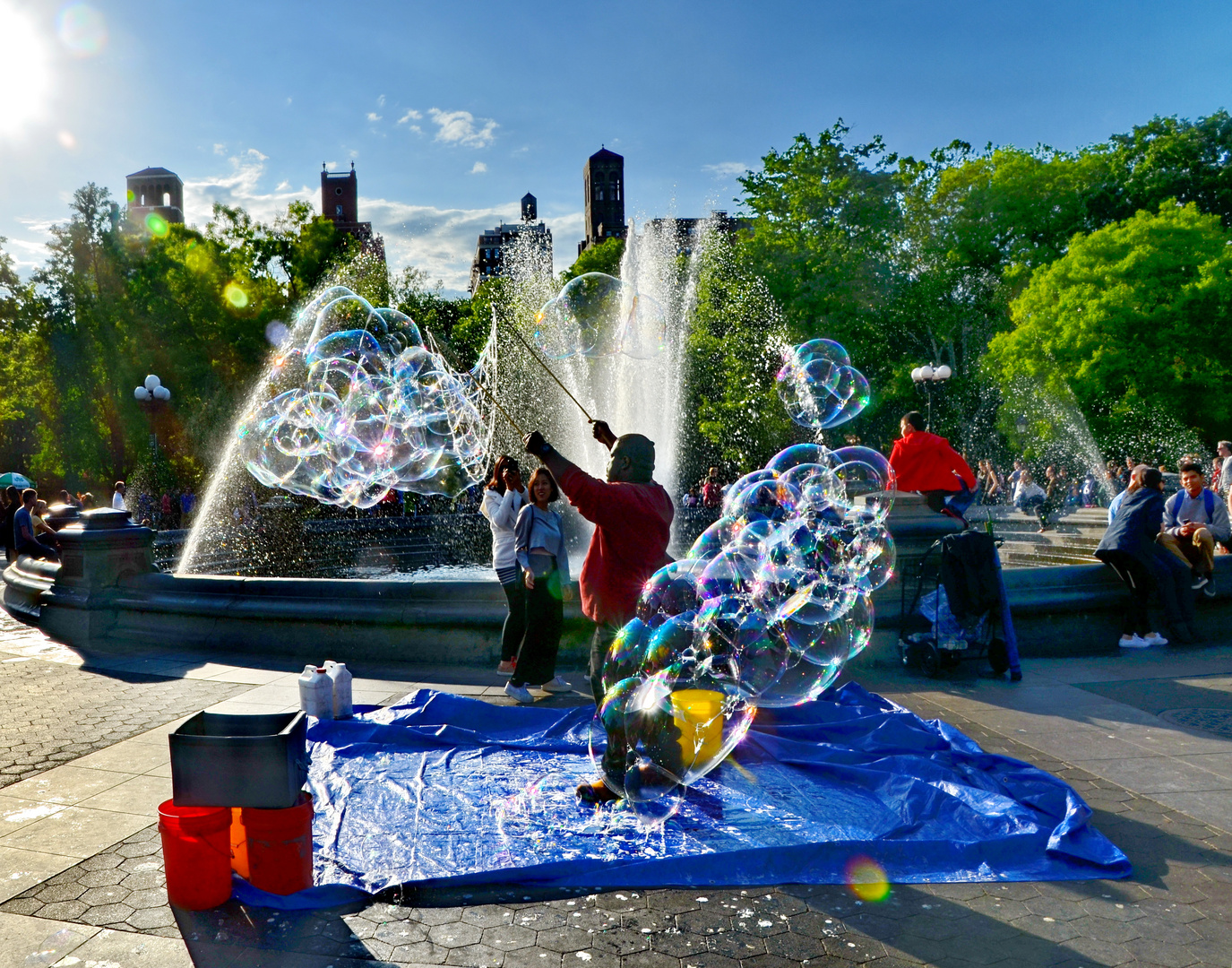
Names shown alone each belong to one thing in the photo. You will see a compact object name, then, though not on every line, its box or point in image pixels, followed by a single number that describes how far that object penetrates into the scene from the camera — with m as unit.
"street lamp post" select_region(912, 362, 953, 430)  25.48
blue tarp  3.91
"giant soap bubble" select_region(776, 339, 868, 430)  13.36
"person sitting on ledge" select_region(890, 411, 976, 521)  8.97
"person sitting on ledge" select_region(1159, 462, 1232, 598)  8.90
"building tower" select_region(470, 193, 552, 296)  36.34
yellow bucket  4.25
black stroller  7.43
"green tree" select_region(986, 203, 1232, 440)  31.09
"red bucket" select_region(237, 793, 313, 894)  3.65
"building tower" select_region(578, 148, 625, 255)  109.06
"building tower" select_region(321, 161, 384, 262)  136.88
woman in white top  7.39
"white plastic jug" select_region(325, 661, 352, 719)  6.33
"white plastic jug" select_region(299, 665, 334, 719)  6.22
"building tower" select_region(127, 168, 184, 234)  115.75
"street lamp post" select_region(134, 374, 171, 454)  24.91
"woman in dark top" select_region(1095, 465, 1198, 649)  8.53
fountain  8.35
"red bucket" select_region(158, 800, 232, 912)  3.57
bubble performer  4.82
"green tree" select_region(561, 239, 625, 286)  50.51
